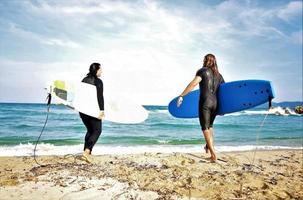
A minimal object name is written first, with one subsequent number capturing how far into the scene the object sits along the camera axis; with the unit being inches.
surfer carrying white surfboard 136.4
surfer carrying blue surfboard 135.9
